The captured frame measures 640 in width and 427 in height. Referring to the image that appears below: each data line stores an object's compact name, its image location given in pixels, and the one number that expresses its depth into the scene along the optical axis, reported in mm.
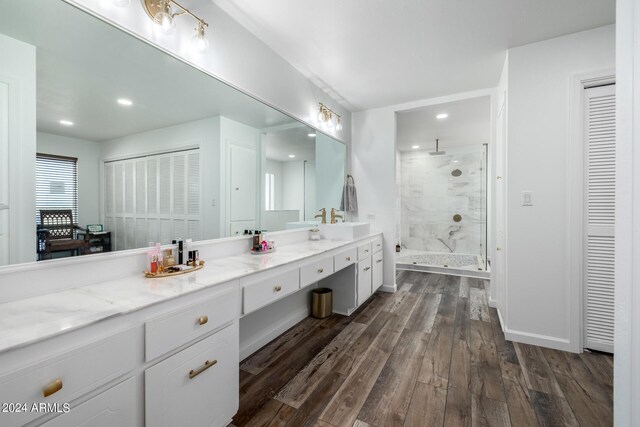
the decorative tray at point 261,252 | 2038
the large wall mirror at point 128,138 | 1099
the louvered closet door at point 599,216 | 2066
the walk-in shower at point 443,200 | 5379
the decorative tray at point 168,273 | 1339
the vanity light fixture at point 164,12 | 1387
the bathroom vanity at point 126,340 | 743
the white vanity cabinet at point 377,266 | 3266
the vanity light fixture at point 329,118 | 2995
